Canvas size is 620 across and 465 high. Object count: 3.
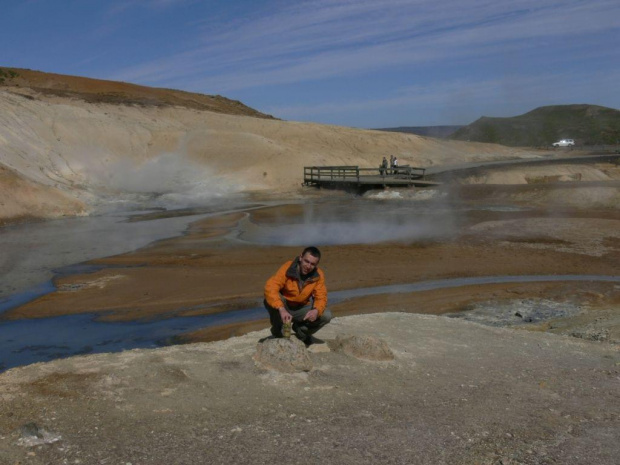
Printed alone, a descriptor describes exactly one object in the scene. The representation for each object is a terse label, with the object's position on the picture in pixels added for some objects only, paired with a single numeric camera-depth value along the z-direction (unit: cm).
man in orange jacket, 666
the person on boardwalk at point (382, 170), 3861
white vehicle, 8032
